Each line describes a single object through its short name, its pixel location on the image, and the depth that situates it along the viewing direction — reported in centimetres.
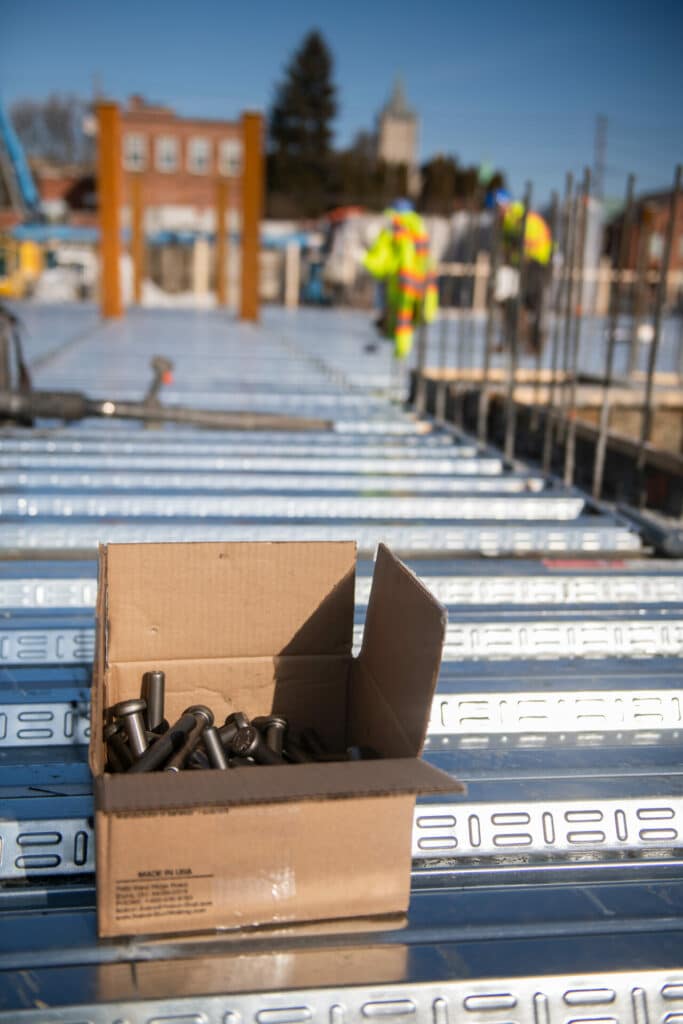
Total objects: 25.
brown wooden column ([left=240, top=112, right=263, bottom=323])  1369
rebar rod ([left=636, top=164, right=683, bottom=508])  483
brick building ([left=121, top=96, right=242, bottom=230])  5025
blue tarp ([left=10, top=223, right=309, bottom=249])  3067
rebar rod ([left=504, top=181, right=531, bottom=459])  534
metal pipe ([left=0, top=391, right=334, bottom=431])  511
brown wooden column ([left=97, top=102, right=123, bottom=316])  1276
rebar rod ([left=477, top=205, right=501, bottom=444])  619
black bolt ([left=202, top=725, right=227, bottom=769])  196
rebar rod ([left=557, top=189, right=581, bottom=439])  550
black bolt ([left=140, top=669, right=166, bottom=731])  217
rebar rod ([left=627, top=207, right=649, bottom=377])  679
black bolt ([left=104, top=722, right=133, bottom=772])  204
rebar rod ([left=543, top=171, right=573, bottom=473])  547
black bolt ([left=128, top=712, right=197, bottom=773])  192
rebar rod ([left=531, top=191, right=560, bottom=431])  603
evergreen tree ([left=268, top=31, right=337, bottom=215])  5203
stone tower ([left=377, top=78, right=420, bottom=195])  8525
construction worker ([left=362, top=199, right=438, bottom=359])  1062
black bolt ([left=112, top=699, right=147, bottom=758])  204
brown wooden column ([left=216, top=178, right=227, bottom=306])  2028
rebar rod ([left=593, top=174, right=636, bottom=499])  489
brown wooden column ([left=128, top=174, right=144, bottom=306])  2033
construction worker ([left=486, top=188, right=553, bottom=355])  1021
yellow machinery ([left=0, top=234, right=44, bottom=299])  2662
